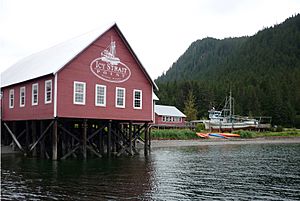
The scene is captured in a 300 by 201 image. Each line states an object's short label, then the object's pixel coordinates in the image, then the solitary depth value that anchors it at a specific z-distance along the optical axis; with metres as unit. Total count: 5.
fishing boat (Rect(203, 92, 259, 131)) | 75.12
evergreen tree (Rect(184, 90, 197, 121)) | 88.44
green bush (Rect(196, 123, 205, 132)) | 69.76
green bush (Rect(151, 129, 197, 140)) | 51.84
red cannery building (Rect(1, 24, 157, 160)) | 24.81
